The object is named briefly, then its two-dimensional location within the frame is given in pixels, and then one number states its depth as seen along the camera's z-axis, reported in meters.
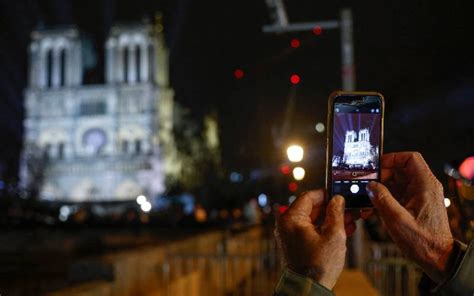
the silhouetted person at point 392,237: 1.99
